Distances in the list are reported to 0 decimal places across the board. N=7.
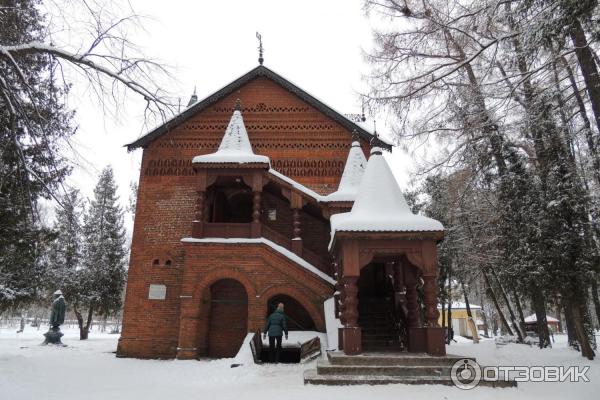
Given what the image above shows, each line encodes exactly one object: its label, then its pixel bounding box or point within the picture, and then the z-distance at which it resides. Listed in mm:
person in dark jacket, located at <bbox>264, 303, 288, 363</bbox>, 10258
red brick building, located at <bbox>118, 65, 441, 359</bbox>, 12664
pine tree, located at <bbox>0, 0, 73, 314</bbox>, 6121
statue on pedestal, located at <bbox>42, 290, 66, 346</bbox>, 16609
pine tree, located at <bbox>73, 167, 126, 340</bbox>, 24953
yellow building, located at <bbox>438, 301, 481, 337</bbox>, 39147
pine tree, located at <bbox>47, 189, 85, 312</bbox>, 24438
